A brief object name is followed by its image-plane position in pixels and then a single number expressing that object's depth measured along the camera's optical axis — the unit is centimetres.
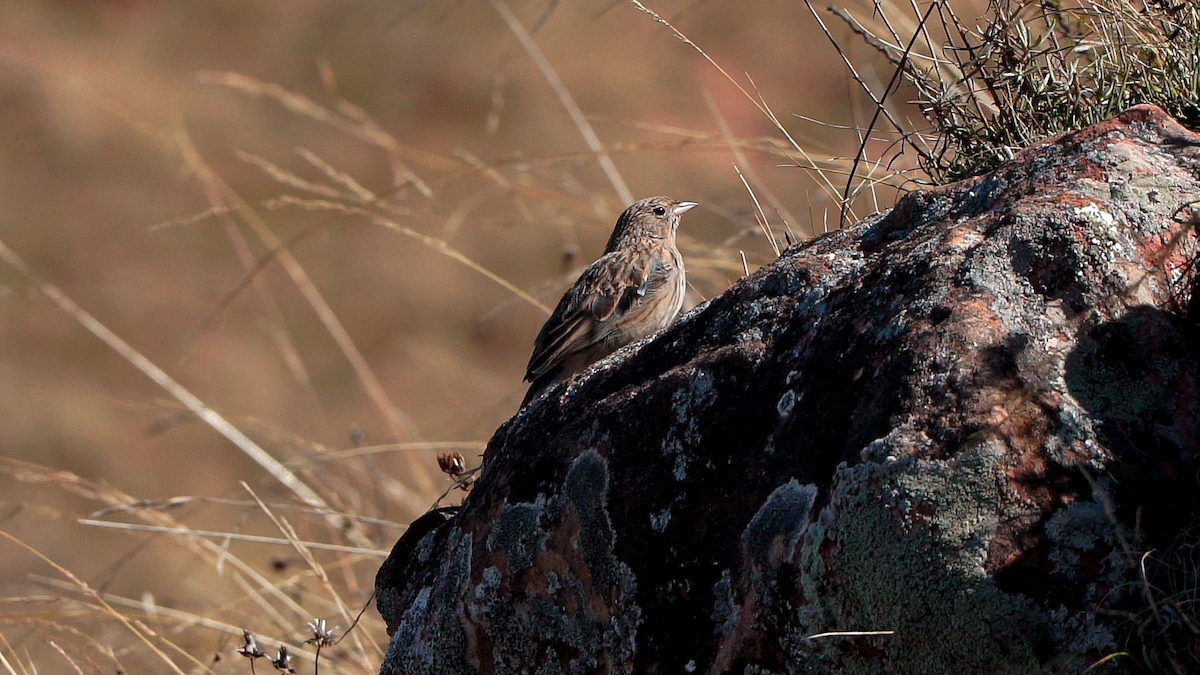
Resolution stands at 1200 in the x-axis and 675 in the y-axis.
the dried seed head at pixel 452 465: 725
